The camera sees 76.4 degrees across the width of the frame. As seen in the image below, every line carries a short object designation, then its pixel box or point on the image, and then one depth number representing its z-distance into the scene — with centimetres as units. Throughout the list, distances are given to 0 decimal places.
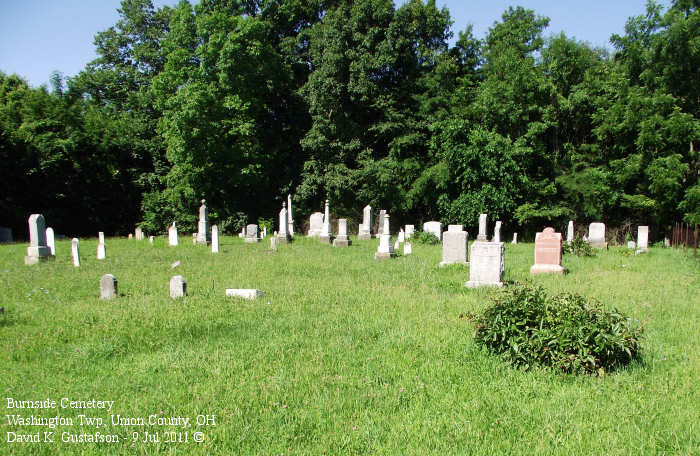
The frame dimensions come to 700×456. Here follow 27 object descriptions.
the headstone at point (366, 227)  2208
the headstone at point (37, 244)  1329
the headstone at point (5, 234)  2293
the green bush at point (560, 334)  450
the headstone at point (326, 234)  2000
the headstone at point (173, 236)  1907
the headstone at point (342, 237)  1861
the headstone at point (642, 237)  1805
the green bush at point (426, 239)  1986
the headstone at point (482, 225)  1966
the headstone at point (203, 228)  1950
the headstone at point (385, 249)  1430
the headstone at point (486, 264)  879
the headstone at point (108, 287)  814
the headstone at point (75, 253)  1240
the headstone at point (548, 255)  1088
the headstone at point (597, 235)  1919
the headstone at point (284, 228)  2009
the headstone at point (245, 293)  800
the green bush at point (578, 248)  1499
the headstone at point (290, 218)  2125
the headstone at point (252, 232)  2130
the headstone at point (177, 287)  809
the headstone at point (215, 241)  1642
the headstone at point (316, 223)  2365
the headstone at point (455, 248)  1203
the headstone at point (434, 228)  2122
